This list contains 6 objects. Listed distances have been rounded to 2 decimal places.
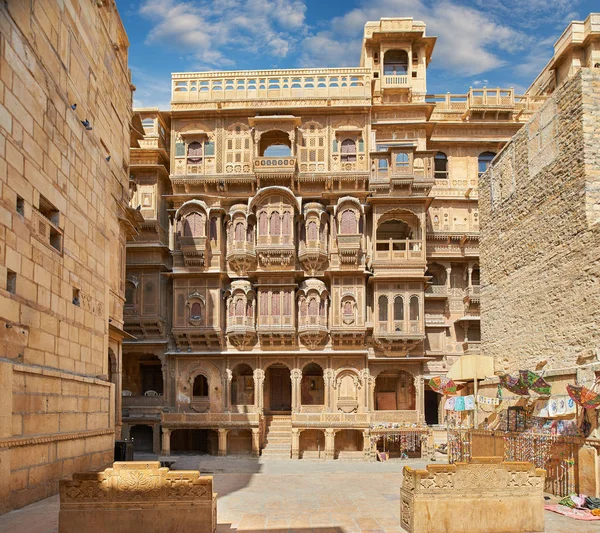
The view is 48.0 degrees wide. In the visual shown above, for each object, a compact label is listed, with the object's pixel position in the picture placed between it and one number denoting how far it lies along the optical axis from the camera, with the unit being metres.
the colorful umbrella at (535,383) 16.73
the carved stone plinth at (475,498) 10.13
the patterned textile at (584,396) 14.03
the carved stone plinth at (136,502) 9.04
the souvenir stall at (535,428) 14.92
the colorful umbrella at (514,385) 17.36
